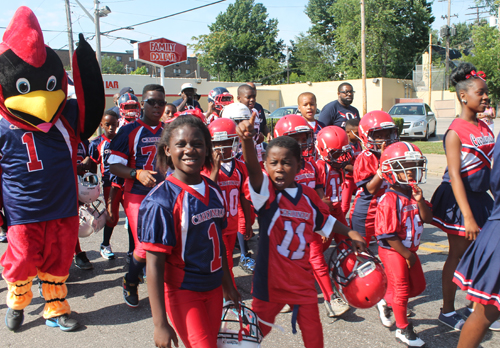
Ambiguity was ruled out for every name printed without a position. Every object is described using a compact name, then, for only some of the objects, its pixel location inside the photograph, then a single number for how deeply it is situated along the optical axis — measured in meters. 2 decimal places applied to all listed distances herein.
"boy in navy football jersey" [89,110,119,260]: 5.57
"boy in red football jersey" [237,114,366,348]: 2.74
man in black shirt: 6.71
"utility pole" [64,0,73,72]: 26.92
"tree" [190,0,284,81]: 65.31
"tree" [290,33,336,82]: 58.53
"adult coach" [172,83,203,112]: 8.44
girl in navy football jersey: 2.35
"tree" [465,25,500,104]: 30.36
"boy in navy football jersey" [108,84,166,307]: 4.20
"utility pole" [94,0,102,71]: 21.70
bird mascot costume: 3.60
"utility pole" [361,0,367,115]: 23.19
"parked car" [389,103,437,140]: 18.52
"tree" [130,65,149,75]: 61.33
